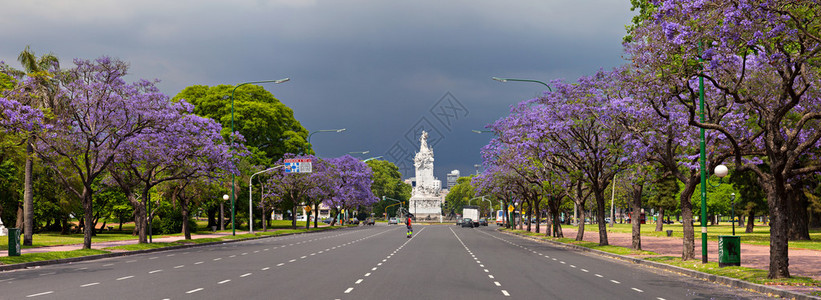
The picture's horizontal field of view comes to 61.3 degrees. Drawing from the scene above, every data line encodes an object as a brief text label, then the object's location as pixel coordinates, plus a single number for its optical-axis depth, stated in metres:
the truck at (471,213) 108.38
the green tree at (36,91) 33.56
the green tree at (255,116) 66.31
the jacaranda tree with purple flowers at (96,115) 31.67
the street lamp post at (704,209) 21.52
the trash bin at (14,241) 26.27
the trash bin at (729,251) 20.91
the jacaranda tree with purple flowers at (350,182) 79.81
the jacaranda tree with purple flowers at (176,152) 35.03
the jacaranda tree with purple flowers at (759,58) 14.58
